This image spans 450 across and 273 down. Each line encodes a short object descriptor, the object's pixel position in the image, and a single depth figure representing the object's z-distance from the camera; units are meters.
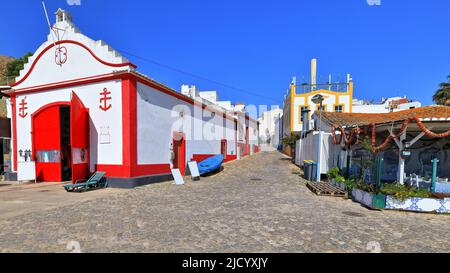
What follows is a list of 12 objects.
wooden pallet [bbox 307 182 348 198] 8.24
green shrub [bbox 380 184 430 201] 6.33
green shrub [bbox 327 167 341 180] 10.05
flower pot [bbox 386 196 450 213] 6.16
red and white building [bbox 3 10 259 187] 9.60
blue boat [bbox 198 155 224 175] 13.53
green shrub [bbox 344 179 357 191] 8.10
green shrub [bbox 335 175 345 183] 9.09
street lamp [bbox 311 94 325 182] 11.11
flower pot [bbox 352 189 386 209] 6.49
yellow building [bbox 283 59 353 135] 23.92
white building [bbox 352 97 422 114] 24.73
